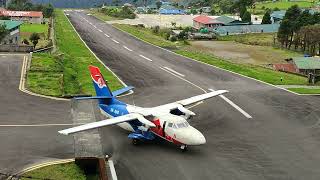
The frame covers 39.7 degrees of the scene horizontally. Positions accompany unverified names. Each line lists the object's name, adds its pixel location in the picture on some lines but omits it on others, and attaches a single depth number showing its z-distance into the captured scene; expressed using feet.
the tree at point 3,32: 267.80
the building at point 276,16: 545.93
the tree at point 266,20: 510.58
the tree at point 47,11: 542.16
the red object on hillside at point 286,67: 269.85
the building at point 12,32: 286.05
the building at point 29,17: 451.53
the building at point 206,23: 488.44
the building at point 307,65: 256.32
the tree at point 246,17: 536.01
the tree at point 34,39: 280.92
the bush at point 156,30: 448.90
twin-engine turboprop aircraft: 108.37
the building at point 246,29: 459.07
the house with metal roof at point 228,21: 498.28
